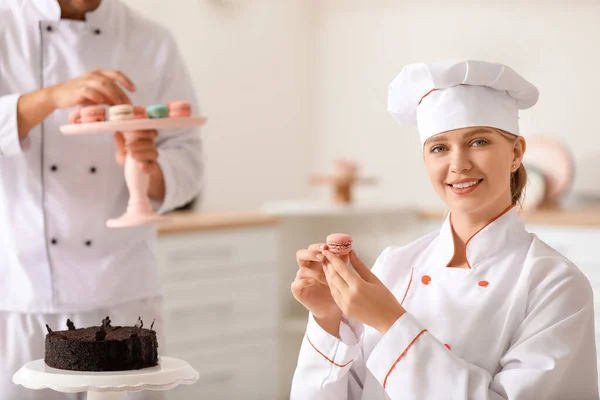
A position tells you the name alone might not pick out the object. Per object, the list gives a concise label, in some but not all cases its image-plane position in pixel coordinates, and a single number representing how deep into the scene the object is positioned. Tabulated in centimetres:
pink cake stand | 252
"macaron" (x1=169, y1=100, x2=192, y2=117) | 255
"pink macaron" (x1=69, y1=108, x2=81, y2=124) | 259
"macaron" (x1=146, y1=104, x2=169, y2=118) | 254
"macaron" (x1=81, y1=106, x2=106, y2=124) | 256
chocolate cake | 223
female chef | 215
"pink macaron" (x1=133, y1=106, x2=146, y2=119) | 256
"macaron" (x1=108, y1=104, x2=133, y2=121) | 253
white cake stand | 217
